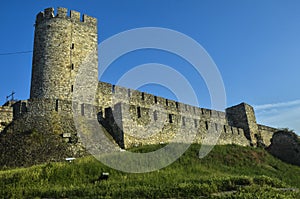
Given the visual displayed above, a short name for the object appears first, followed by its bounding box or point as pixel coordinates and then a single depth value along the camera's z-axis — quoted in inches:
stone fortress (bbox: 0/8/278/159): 647.1
